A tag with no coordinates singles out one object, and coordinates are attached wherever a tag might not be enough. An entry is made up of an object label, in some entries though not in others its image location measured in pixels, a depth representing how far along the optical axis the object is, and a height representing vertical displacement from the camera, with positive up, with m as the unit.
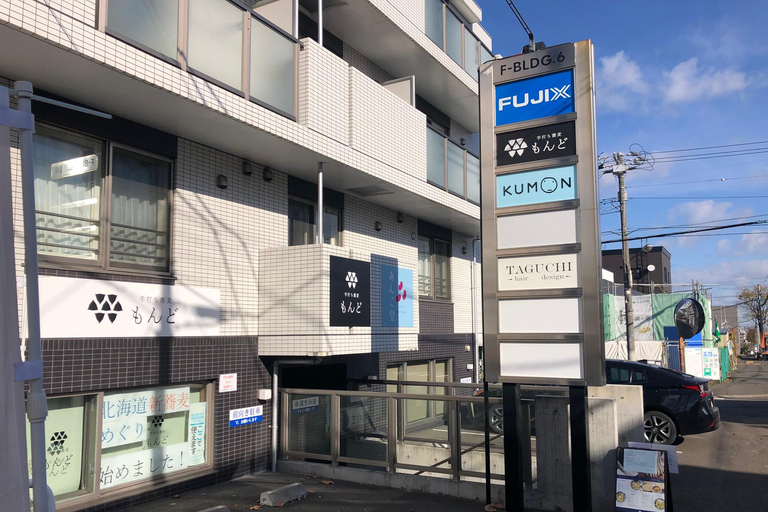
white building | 6.92 +1.41
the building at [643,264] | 47.62 +3.78
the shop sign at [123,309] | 6.79 +0.07
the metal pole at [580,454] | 6.79 -1.55
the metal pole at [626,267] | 22.11 +1.57
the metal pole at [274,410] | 9.68 -1.50
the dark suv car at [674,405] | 11.68 -1.79
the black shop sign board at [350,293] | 9.33 +0.31
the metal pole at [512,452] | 7.27 -1.63
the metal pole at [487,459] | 7.42 -1.75
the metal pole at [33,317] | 2.68 +0.00
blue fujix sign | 7.36 +2.54
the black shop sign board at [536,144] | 7.30 +1.98
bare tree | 82.43 +0.59
